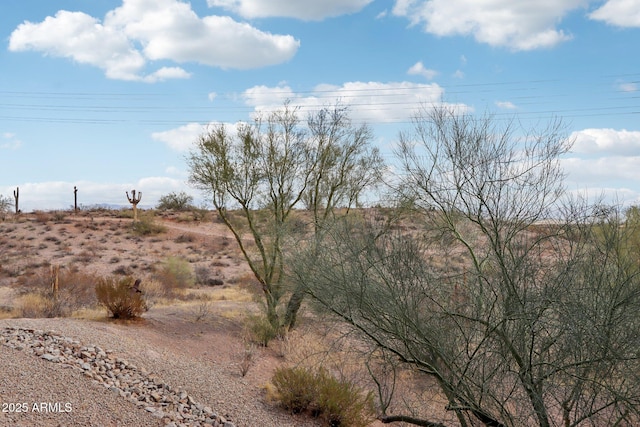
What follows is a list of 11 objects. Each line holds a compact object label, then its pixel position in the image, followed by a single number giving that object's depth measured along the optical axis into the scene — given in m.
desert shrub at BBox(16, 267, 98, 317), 17.56
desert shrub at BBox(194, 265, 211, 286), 32.28
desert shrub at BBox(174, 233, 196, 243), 48.93
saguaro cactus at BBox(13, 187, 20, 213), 62.53
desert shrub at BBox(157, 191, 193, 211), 68.38
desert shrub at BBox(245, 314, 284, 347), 16.88
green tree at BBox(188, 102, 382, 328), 18.48
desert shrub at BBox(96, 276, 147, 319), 16.42
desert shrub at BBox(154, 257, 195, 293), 28.62
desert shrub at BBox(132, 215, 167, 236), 50.44
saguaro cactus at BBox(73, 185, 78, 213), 63.84
